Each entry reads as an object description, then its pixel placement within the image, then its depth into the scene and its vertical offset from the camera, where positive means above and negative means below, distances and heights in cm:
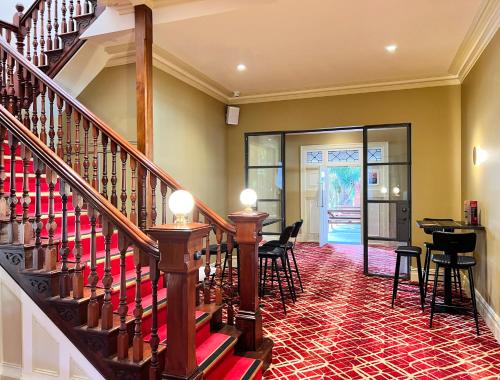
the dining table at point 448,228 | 405 -43
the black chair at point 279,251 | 423 -71
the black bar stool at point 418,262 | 423 -86
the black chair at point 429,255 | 420 -76
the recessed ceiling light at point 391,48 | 435 +182
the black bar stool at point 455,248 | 360 -58
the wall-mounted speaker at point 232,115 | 656 +148
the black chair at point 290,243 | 456 -66
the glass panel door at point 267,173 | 652 +38
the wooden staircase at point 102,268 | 204 -51
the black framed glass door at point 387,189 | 569 +6
